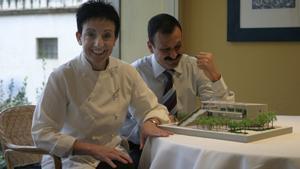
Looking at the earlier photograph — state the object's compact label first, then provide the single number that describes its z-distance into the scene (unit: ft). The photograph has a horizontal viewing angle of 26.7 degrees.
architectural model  8.17
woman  8.56
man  10.41
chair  10.06
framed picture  13.07
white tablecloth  7.27
